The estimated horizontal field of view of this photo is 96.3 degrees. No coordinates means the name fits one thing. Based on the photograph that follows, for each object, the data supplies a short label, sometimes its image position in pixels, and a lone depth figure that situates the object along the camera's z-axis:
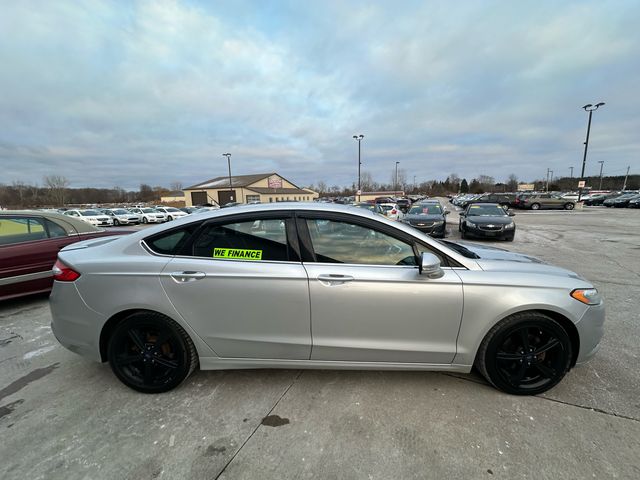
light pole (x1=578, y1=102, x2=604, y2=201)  24.11
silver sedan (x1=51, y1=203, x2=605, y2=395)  2.25
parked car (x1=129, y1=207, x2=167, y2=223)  27.19
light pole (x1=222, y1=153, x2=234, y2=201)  58.56
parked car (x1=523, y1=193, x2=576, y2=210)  30.11
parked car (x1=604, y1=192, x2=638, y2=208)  33.44
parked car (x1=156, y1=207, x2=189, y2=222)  28.47
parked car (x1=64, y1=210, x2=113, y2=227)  23.86
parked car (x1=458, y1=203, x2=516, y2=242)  10.11
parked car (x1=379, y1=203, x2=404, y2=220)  15.54
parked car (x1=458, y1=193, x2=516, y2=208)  34.00
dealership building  60.50
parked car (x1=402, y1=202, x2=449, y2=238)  10.58
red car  4.18
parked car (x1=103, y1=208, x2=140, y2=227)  25.88
